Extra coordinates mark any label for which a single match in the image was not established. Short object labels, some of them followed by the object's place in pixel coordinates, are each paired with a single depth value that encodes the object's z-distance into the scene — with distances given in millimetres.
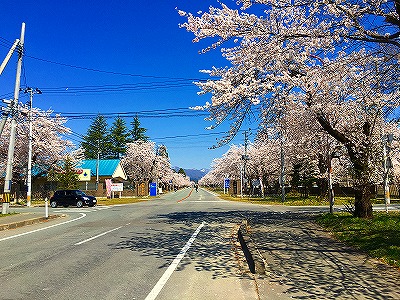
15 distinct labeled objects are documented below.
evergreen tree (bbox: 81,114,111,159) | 91062
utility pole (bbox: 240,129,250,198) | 47562
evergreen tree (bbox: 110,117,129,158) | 93750
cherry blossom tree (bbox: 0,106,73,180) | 38594
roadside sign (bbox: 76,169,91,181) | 49734
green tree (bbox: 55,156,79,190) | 39344
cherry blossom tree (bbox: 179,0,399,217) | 8562
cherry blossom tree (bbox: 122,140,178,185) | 74875
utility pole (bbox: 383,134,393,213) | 15469
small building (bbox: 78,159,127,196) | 50469
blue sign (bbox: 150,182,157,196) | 60344
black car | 30984
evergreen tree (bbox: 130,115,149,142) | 98562
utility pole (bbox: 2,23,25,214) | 19328
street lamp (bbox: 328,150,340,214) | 16473
